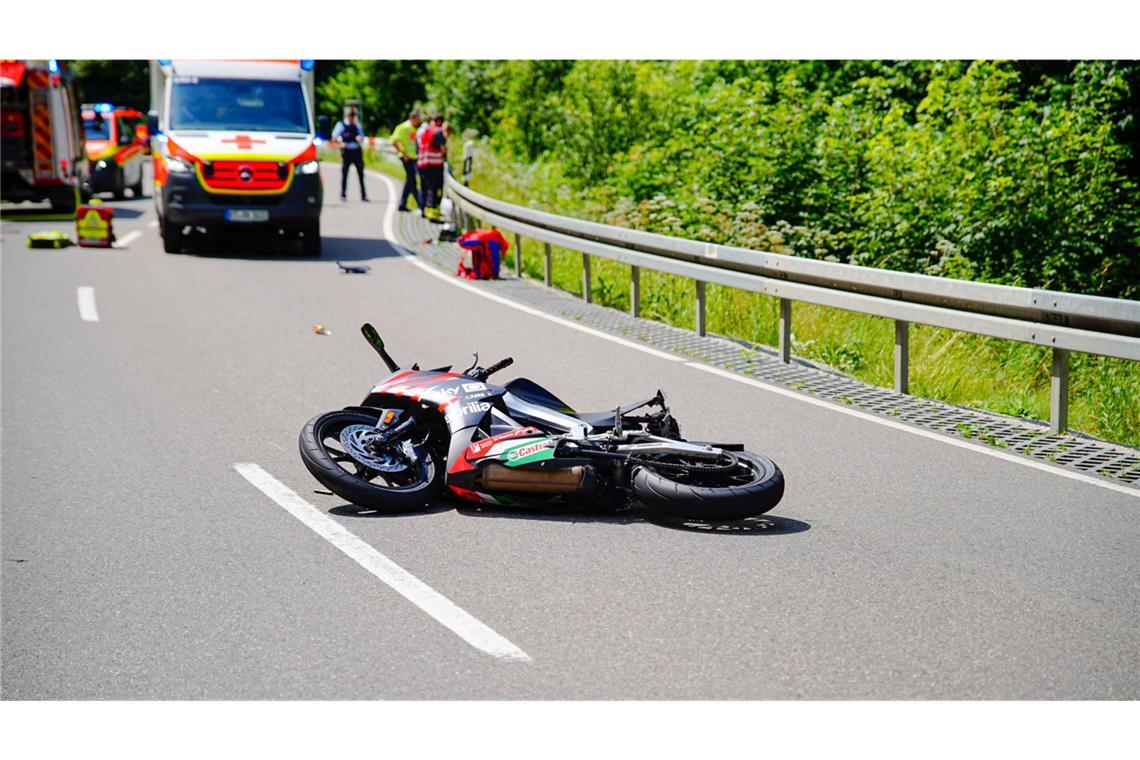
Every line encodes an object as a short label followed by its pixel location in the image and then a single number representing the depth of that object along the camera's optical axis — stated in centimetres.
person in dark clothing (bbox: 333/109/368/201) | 2797
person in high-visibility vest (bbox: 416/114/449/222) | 2367
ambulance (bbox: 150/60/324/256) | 1938
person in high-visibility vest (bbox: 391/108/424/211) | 2606
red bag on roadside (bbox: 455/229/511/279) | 1712
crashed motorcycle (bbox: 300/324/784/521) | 661
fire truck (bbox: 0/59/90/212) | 2550
